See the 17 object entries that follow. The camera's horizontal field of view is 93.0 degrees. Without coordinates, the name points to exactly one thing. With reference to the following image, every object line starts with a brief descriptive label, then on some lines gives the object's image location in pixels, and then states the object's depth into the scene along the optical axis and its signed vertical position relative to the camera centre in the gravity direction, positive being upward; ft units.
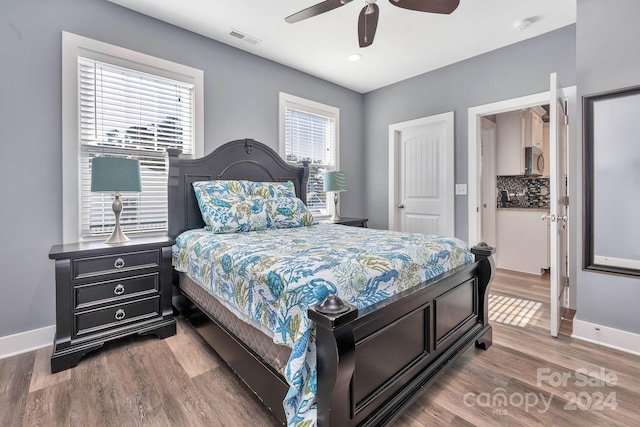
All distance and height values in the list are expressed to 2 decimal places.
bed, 3.68 -2.05
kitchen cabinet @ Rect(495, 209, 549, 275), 13.50 -1.39
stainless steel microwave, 14.84 +2.40
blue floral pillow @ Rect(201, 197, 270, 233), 8.23 -0.10
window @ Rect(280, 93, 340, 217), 12.68 +3.23
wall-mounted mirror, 7.14 +0.72
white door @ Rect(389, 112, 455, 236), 12.59 +1.60
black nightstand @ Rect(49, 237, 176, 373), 6.57 -1.94
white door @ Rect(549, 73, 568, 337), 7.60 +0.27
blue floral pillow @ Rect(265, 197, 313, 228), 9.25 -0.04
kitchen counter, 13.52 +0.10
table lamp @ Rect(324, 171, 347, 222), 12.76 +1.25
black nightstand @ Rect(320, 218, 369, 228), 12.50 -0.43
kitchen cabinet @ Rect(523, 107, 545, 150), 14.55 +4.12
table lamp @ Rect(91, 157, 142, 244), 7.13 +0.81
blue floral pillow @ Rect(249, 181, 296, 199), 9.81 +0.76
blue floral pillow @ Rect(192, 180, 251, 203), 8.90 +0.69
